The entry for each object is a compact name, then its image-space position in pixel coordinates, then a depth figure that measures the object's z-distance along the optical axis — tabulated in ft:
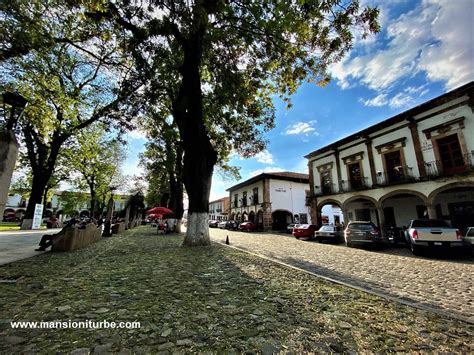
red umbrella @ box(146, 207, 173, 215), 70.11
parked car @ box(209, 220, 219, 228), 141.42
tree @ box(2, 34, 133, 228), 27.45
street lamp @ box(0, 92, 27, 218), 12.91
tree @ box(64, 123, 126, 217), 67.00
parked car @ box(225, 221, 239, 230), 110.25
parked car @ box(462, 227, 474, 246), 34.09
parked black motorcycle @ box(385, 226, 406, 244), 52.44
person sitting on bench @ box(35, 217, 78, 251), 26.68
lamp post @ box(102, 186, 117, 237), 51.96
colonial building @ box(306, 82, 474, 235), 44.04
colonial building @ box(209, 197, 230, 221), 181.27
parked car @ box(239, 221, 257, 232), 95.96
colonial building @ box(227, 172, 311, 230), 99.76
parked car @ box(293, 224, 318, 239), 60.34
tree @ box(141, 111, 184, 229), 51.01
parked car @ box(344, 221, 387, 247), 40.27
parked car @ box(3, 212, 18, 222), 149.41
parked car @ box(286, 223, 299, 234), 88.06
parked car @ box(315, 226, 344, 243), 51.39
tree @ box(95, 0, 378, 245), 21.20
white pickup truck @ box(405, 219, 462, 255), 29.66
